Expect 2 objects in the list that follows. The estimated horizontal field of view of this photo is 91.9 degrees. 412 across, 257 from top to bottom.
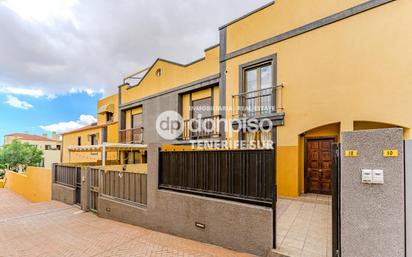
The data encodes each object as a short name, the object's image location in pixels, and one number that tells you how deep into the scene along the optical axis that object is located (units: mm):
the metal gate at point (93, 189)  8719
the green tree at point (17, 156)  28406
